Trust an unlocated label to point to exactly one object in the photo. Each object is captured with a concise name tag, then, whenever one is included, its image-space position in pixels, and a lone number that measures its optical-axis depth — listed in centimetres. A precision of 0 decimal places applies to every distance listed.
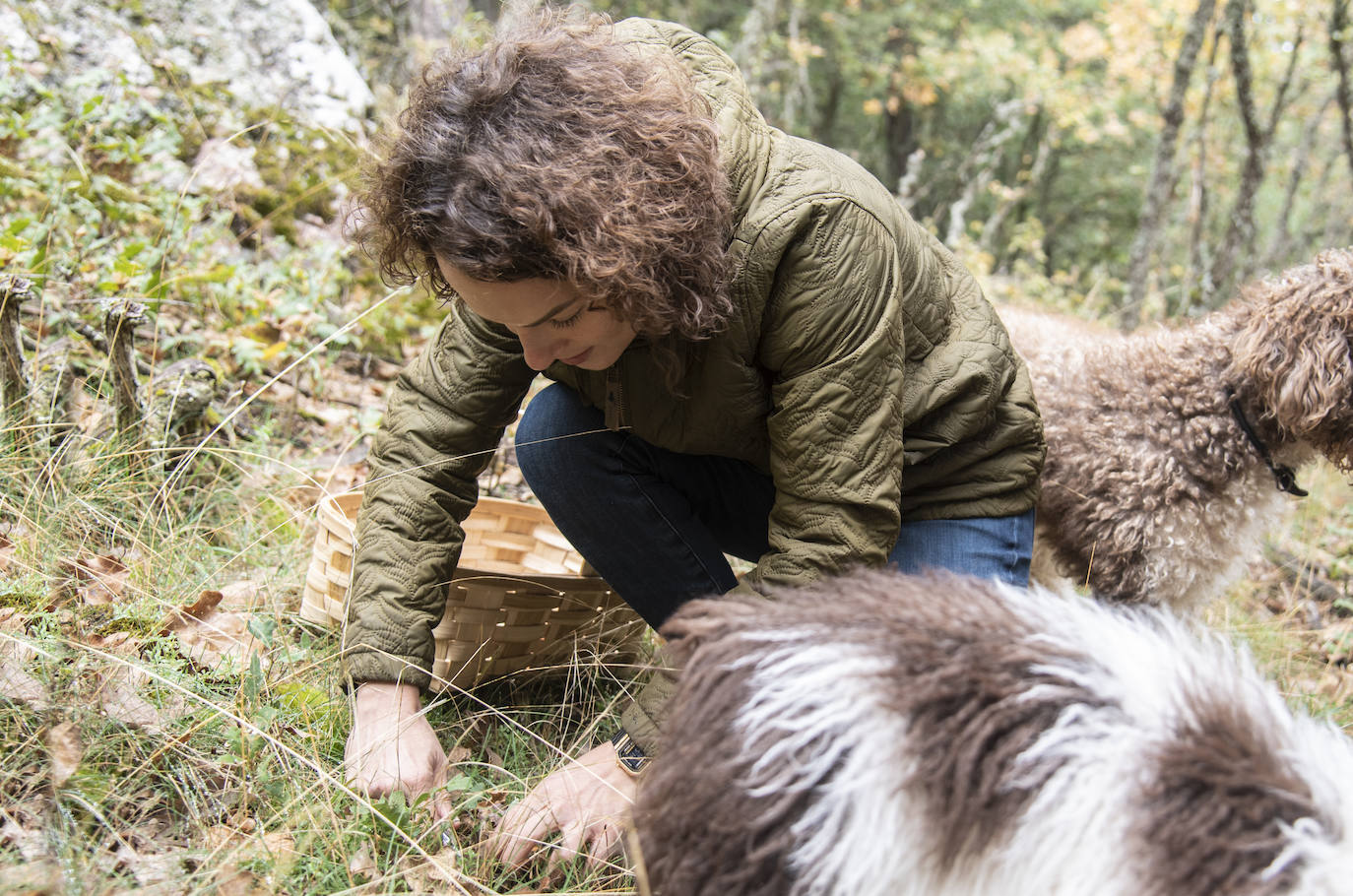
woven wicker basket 207
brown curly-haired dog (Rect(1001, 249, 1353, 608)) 245
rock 397
